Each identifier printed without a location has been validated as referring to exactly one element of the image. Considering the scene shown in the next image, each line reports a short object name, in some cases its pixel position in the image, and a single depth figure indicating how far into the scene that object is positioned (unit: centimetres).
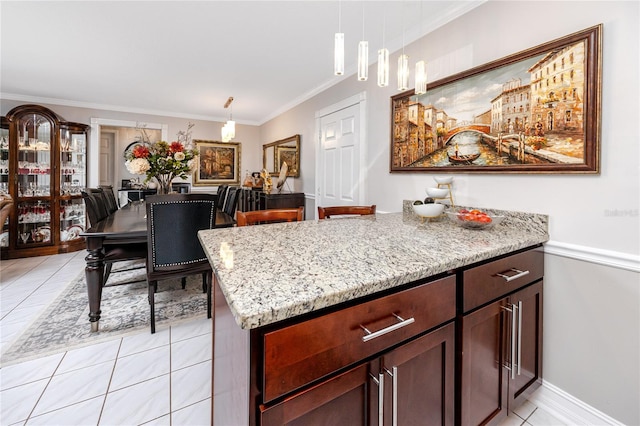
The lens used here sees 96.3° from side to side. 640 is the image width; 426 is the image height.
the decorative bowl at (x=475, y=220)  150
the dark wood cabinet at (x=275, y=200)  402
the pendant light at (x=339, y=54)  132
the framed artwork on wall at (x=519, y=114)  137
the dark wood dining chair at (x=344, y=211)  195
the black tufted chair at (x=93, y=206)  239
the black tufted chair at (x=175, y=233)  205
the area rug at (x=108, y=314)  200
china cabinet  402
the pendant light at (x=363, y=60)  138
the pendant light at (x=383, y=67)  140
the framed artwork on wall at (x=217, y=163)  558
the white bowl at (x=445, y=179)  198
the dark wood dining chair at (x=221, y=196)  397
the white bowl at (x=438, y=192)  190
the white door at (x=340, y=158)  301
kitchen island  65
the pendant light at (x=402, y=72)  146
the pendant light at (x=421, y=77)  150
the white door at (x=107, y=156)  620
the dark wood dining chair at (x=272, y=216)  166
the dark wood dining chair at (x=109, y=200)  337
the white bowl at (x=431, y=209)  172
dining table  209
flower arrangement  237
